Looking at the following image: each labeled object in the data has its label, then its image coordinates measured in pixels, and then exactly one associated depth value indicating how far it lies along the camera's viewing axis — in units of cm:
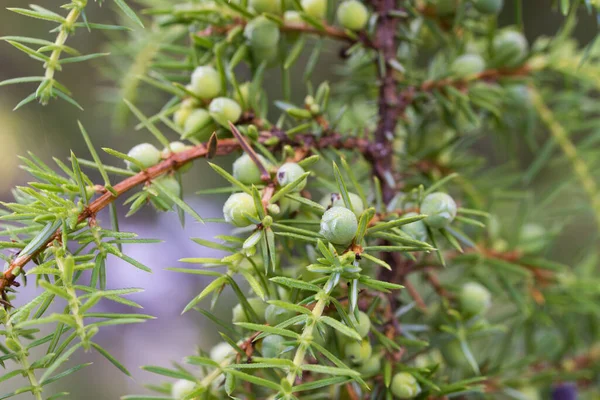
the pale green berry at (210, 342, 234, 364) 45
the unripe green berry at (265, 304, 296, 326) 42
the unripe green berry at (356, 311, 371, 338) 42
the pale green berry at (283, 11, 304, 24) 46
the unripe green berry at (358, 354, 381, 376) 44
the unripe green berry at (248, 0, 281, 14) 45
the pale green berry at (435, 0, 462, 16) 48
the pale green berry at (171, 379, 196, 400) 45
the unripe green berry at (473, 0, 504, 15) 46
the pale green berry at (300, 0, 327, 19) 46
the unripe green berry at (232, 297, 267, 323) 43
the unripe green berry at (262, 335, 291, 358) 42
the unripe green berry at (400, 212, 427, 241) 43
